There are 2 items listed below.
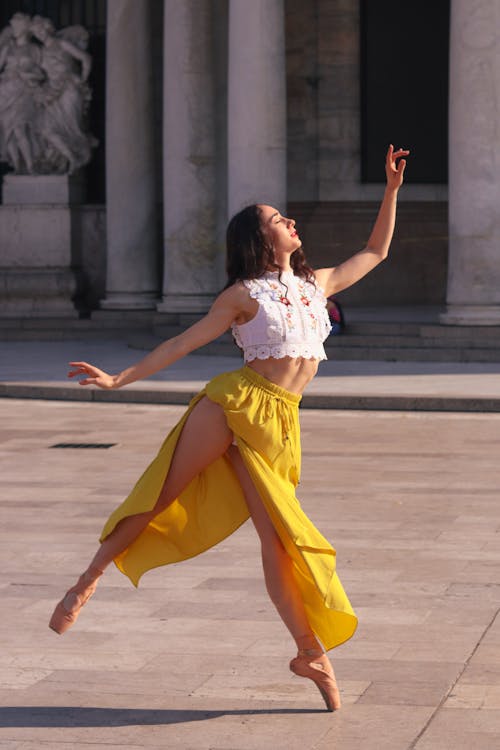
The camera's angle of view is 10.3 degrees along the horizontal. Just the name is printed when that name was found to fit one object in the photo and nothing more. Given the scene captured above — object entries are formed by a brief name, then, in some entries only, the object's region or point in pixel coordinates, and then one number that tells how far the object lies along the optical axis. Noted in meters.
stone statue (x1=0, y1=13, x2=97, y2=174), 55.69
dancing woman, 11.84
